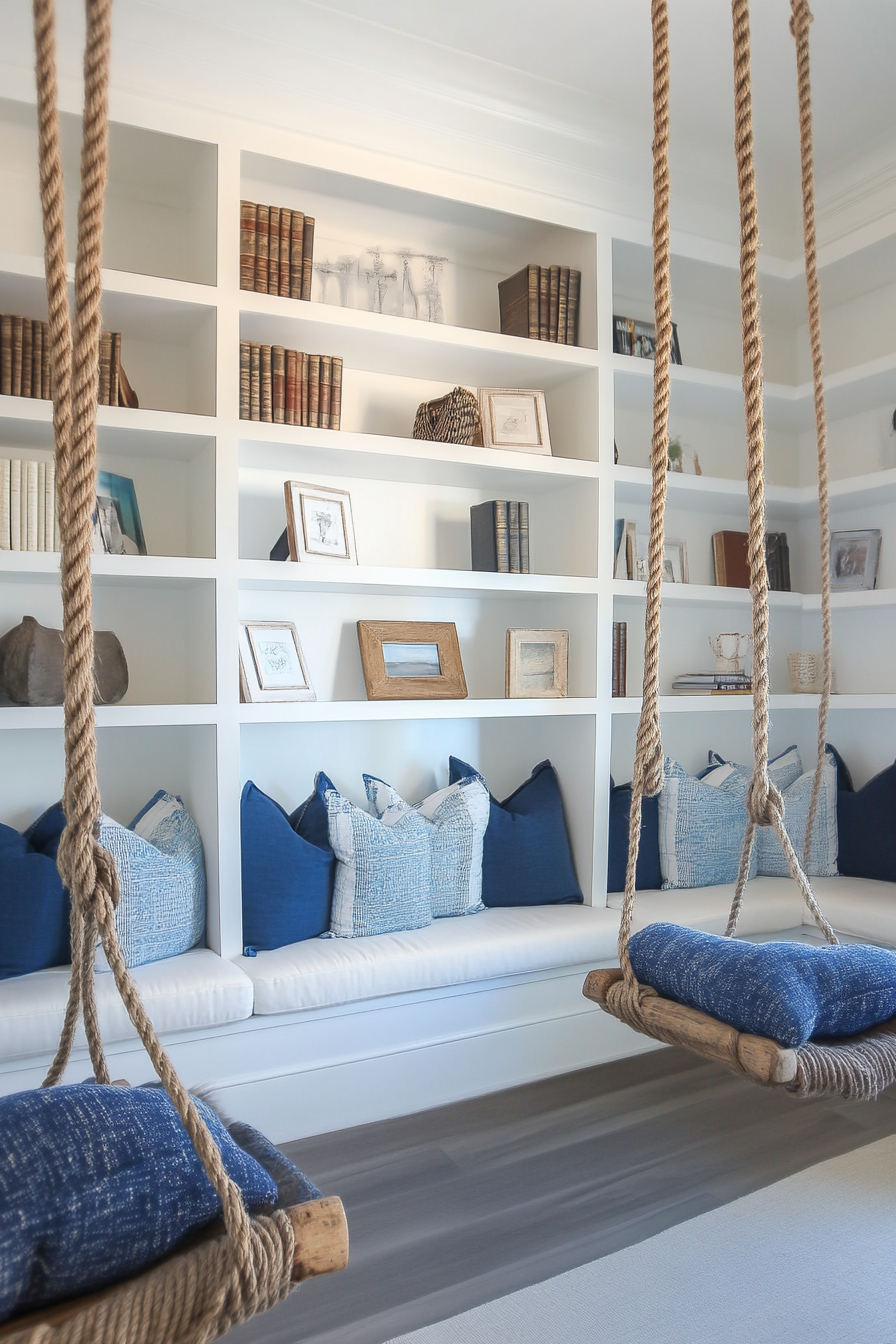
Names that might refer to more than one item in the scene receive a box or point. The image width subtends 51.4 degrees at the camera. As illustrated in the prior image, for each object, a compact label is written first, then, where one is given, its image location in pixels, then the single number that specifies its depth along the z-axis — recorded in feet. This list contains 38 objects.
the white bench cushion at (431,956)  7.82
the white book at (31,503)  7.70
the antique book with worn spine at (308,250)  8.83
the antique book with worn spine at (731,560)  11.96
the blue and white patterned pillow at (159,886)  7.71
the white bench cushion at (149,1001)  6.79
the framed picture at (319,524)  9.02
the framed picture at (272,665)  8.84
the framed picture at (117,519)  8.24
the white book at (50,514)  7.73
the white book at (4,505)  7.63
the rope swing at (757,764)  3.87
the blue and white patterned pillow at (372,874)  8.68
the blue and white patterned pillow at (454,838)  9.39
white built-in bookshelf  8.37
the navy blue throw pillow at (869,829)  10.69
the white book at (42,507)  7.75
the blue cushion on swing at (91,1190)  2.49
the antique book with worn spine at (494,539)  9.87
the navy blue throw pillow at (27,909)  7.40
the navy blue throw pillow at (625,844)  10.61
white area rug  5.63
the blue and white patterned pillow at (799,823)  11.03
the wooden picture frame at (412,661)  9.67
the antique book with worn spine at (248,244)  8.54
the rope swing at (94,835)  2.55
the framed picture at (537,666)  10.19
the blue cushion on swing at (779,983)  3.95
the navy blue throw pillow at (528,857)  9.96
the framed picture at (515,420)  9.96
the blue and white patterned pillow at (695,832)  10.66
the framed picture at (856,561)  11.45
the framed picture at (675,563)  11.53
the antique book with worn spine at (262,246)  8.57
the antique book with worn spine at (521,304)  10.04
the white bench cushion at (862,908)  9.17
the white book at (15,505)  7.66
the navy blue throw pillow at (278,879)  8.44
